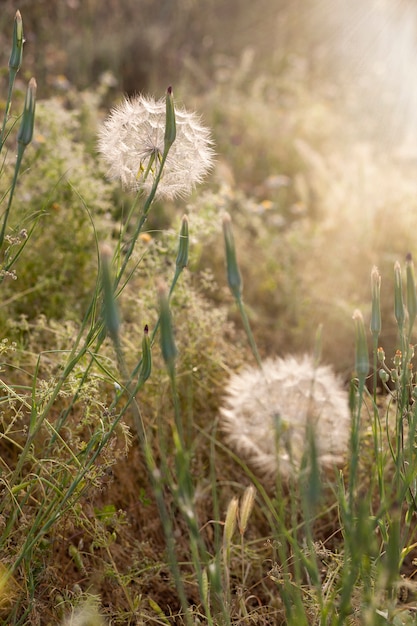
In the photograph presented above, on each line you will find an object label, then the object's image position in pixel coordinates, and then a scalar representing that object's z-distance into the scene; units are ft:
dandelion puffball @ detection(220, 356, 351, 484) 3.58
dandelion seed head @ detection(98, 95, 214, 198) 2.93
